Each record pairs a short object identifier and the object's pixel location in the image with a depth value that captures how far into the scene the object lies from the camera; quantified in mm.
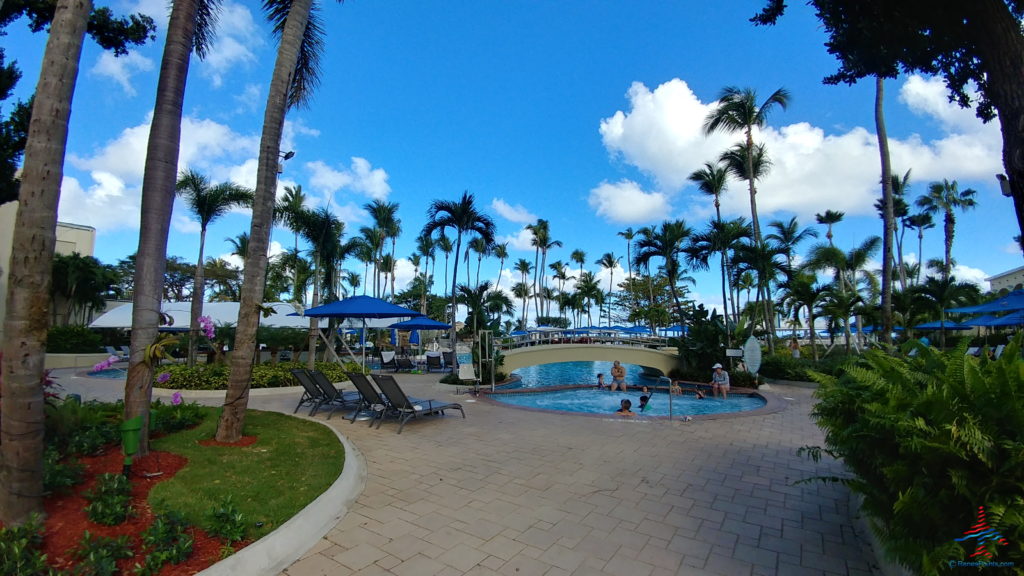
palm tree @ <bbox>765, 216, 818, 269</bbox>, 25673
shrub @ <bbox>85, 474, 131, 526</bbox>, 3346
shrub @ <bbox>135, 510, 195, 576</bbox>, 2910
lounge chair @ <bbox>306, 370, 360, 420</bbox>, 9117
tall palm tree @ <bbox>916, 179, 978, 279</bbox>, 34875
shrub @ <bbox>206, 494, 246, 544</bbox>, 3357
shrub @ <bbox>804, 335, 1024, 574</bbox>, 2125
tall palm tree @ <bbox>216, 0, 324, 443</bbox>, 6062
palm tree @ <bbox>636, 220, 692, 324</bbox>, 21359
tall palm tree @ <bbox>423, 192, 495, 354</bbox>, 17859
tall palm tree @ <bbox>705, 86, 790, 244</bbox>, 22139
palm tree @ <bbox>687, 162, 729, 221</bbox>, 24500
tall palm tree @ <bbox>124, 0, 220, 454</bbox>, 4930
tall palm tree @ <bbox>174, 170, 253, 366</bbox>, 14820
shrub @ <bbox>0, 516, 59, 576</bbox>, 2574
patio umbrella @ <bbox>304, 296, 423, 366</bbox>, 9977
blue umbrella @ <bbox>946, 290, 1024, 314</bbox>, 10586
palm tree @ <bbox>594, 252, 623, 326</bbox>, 58500
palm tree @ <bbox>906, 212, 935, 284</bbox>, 36906
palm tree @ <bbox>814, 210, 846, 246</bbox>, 35219
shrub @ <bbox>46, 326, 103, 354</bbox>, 21000
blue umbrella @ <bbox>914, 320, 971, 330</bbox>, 20989
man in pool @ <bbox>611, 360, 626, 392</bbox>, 16062
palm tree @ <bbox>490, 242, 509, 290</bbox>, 58378
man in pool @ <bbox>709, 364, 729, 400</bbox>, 14570
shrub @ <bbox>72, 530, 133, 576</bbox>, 2711
